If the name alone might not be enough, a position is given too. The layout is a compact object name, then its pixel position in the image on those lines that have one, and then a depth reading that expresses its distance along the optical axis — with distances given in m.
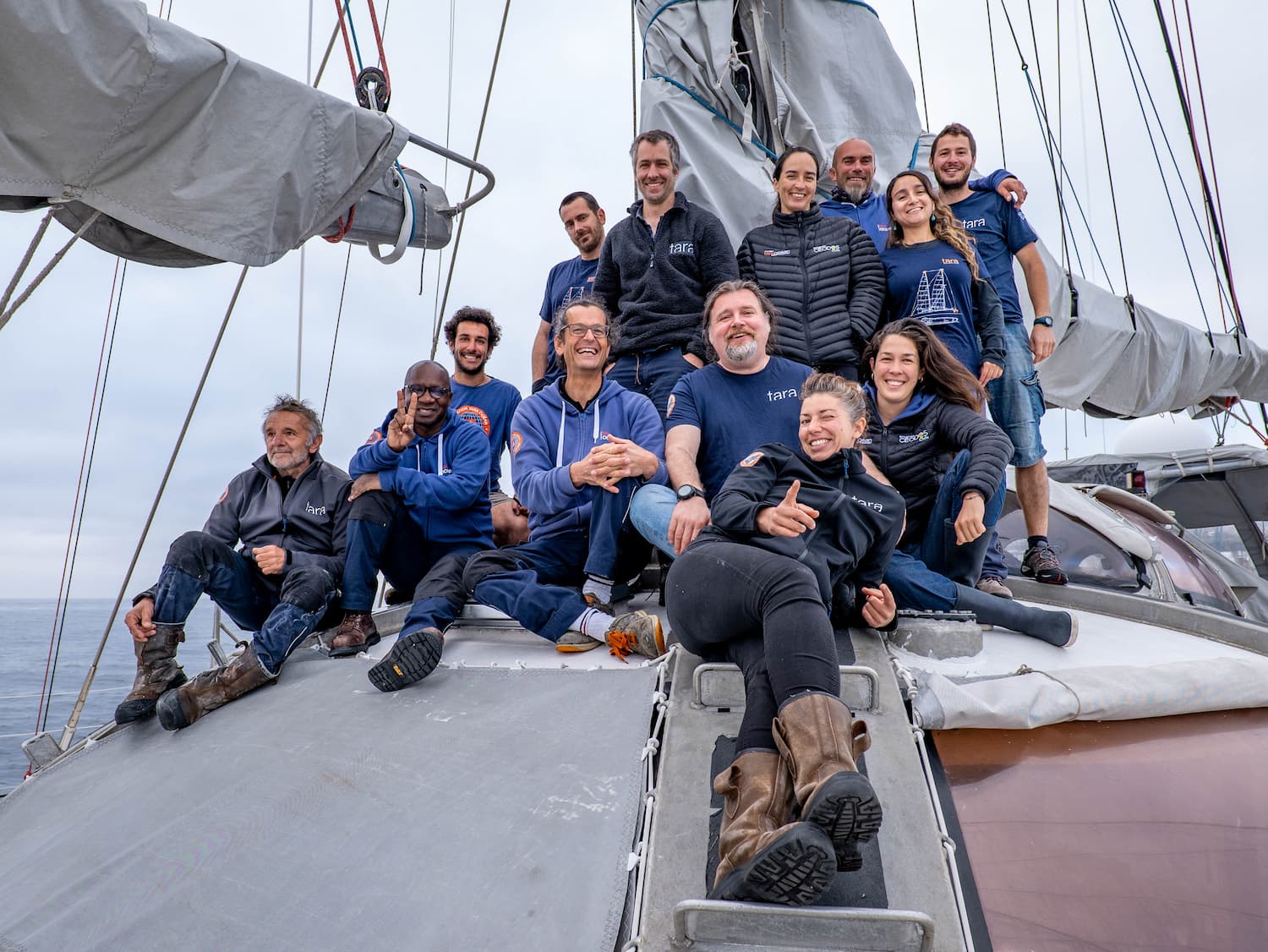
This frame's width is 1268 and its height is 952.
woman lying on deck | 1.41
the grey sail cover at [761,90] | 4.98
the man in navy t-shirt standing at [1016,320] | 3.91
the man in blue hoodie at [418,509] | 3.14
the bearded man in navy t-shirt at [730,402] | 3.09
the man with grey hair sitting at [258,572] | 2.85
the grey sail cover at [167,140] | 1.96
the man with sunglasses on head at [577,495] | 2.87
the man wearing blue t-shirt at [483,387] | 4.22
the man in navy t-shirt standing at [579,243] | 4.48
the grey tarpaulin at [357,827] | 1.68
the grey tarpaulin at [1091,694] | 2.08
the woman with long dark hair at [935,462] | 2.88
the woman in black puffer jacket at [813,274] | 3.66
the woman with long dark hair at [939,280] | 3.68
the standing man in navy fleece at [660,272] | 3.73
